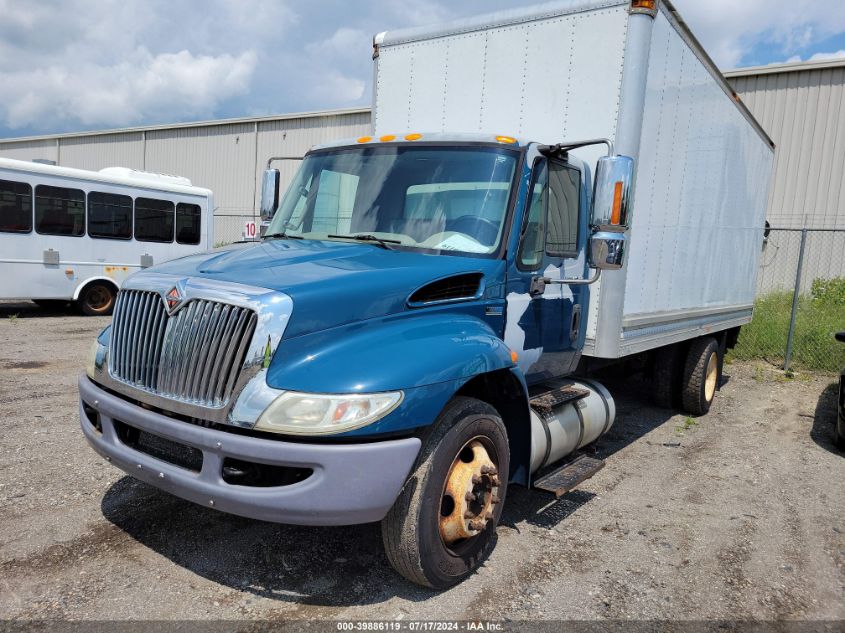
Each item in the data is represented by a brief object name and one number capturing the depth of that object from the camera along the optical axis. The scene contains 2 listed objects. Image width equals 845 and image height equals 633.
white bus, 12.32
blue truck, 2.84
